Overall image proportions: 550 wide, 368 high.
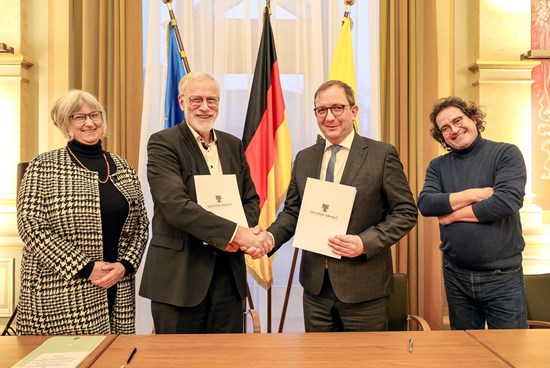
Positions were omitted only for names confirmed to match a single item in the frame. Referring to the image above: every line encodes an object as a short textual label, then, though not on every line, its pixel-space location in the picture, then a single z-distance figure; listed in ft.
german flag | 12.41
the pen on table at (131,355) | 5.33
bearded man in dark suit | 7.69
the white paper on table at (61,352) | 5.23
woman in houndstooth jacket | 7.66
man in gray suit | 7.69
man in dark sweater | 8.10
